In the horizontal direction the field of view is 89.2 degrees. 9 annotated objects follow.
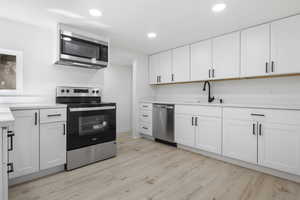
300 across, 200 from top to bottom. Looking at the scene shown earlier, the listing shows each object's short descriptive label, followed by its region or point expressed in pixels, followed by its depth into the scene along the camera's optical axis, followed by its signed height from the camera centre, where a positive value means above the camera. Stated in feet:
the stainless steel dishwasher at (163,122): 10.96 -1.74
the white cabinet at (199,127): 8.66 -1.76
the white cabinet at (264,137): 6.40 -1.76
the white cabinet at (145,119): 12.47 -1.68
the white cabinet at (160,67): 12.44 +2.71
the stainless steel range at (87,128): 7.38 -1.55
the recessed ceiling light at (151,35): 9.38 +4.01
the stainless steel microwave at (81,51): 7.77 +2.61
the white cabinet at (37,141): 6.09 -1.84
